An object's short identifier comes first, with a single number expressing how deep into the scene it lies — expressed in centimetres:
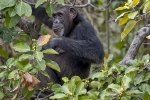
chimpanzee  1251
